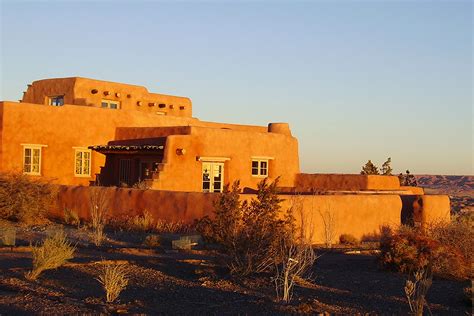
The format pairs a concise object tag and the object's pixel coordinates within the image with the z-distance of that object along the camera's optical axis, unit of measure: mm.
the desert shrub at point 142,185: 23489
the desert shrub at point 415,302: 8766
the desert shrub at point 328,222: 19953
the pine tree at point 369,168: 40531
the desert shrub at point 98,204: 20703
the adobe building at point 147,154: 26812
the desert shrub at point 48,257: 11623
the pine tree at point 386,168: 40469
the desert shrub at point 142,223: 19859
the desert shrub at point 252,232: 12375
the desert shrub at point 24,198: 21859
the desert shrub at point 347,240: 20641
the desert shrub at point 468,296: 10558
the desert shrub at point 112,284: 10023
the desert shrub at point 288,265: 10268
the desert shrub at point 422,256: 13586
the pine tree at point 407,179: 41172
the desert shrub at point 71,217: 21820
